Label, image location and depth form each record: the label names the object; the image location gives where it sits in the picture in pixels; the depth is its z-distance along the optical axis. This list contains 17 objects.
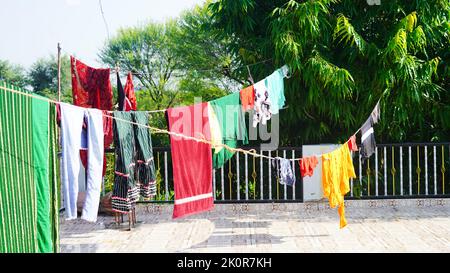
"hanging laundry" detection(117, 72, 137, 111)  7.78
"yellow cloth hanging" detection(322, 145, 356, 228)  6.52
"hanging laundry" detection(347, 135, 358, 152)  6.76
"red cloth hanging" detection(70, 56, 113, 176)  7.52
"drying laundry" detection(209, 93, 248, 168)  7.02
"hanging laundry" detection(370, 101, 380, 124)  7.12
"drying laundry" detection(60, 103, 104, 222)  4.61
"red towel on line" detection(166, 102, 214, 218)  5.91
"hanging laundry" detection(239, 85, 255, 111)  7.68
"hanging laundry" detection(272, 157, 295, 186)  6.70
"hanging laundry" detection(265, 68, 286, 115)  8.19
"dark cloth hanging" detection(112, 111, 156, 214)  6.36
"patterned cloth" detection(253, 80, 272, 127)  7.96
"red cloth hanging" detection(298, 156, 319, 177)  6.58
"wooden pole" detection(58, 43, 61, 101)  6.60
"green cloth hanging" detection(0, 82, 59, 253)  3.98
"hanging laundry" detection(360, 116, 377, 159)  7.11
